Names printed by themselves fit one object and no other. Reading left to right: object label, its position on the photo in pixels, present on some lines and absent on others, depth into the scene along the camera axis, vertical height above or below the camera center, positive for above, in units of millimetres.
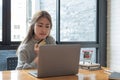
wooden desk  1697 -312
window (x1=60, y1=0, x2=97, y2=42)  3830 +314
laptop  1634 -175
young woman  2312 +19
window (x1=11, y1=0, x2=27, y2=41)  3414 +283
